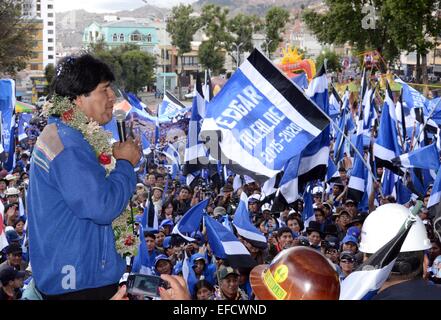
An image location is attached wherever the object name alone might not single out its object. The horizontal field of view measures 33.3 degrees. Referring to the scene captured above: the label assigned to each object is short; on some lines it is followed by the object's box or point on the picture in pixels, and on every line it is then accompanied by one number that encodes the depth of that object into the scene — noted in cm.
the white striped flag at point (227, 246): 737
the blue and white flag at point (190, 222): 904
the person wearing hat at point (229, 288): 688
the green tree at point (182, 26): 8419
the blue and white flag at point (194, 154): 1185
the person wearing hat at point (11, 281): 684
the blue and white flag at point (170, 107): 1973
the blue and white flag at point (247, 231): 827
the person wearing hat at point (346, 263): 736
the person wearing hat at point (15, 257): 817
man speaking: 312
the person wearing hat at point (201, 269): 788
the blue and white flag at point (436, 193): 887
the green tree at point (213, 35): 8162
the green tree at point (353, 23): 4138
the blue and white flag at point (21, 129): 1920
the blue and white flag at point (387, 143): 1099
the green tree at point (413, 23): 3734
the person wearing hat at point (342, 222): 981
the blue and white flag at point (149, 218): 993
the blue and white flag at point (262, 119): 798
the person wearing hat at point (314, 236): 882
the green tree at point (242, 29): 8169
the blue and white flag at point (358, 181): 1093
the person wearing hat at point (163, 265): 801
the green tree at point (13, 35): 3934
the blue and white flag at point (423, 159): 995
